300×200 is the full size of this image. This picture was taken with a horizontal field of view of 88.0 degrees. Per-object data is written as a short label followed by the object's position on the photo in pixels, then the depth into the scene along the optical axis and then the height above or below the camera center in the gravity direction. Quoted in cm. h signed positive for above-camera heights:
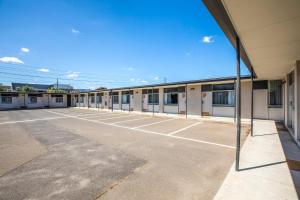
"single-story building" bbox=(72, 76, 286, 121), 1011 +28
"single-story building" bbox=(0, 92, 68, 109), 2602 +8
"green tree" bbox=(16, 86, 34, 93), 4689 +366
